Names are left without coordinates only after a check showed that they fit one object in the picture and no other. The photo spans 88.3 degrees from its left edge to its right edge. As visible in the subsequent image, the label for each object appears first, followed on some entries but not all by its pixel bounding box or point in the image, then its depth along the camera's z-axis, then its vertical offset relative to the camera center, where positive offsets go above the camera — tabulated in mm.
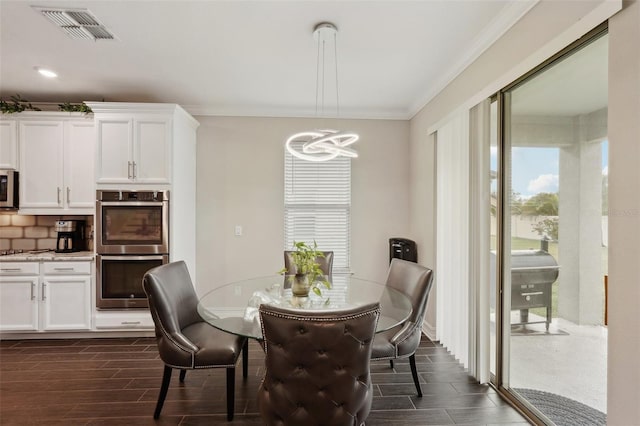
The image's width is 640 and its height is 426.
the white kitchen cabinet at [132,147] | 3477 +666
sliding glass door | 1729 -129
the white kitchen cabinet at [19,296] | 3426 -911
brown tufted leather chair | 1412 -658
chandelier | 2342 +569
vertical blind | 2836 -218
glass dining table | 1974 -642
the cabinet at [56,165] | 3588 +483
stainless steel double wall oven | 3463 -338
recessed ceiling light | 3028 +1284
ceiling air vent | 2176 +1304
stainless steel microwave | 3506 +211
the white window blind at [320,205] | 4266 +90
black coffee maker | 3670 -302
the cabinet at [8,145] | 3561 +691
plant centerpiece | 2324 -429
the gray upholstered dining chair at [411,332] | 2227 -844
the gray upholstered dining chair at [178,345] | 2094 -881
